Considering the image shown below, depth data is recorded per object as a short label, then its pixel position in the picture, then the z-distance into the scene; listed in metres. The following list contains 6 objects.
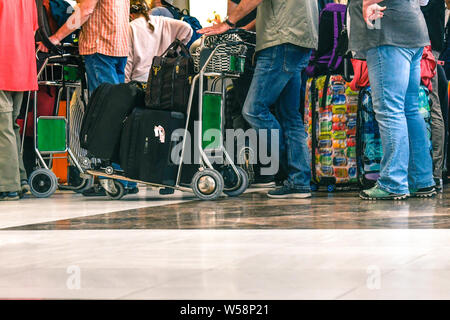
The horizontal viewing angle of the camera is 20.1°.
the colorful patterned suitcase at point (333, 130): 7.73
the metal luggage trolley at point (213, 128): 6.91
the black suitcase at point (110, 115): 7.00
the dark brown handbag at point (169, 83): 6.89
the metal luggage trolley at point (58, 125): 7.86
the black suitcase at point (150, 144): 6.85
